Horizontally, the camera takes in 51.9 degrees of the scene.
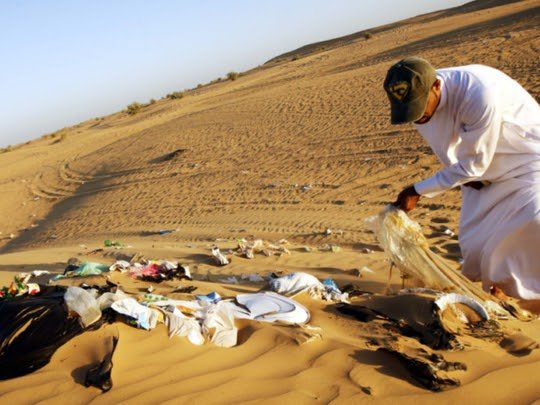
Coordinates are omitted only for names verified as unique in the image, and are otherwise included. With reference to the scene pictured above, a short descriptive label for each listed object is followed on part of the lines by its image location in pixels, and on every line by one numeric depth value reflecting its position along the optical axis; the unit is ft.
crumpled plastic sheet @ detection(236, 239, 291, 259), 22.31
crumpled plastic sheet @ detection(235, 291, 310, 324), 11.97
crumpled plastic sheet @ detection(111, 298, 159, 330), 10.98
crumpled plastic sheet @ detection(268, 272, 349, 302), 14.08
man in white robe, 11.19
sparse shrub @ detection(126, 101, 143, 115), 121.60
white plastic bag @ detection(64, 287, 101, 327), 10.55
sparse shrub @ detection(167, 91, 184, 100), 130.02
